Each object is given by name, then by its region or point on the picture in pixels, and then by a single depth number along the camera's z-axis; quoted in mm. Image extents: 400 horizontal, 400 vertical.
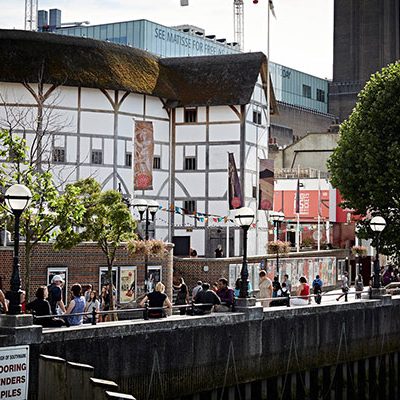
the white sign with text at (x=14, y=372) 18953
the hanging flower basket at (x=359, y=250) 57188
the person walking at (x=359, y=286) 37688
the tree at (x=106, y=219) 33500
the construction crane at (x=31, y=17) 84188
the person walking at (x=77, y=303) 22719
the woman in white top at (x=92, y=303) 26344
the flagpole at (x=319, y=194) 71625
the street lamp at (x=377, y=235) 34031
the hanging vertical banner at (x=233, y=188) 54906
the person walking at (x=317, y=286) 36975
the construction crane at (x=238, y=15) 98462
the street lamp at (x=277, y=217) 41262
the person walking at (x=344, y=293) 33594
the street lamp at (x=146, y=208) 34969
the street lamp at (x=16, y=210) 19141
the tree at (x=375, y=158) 46406
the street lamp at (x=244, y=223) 25891
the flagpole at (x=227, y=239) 55206
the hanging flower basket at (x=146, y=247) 34750
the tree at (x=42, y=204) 28042
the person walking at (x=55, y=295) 24188
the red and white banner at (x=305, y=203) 72000
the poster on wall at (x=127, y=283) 36438
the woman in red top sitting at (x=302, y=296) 30359
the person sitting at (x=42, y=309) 21062
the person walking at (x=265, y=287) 30047
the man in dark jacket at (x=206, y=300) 25672
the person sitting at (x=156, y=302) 24250
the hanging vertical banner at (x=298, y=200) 63716
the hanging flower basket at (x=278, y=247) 42406
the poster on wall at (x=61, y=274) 34844
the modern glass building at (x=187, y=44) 91812
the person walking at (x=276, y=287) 32856
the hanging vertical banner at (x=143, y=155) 52188
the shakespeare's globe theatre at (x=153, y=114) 50312
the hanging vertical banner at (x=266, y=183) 57594
